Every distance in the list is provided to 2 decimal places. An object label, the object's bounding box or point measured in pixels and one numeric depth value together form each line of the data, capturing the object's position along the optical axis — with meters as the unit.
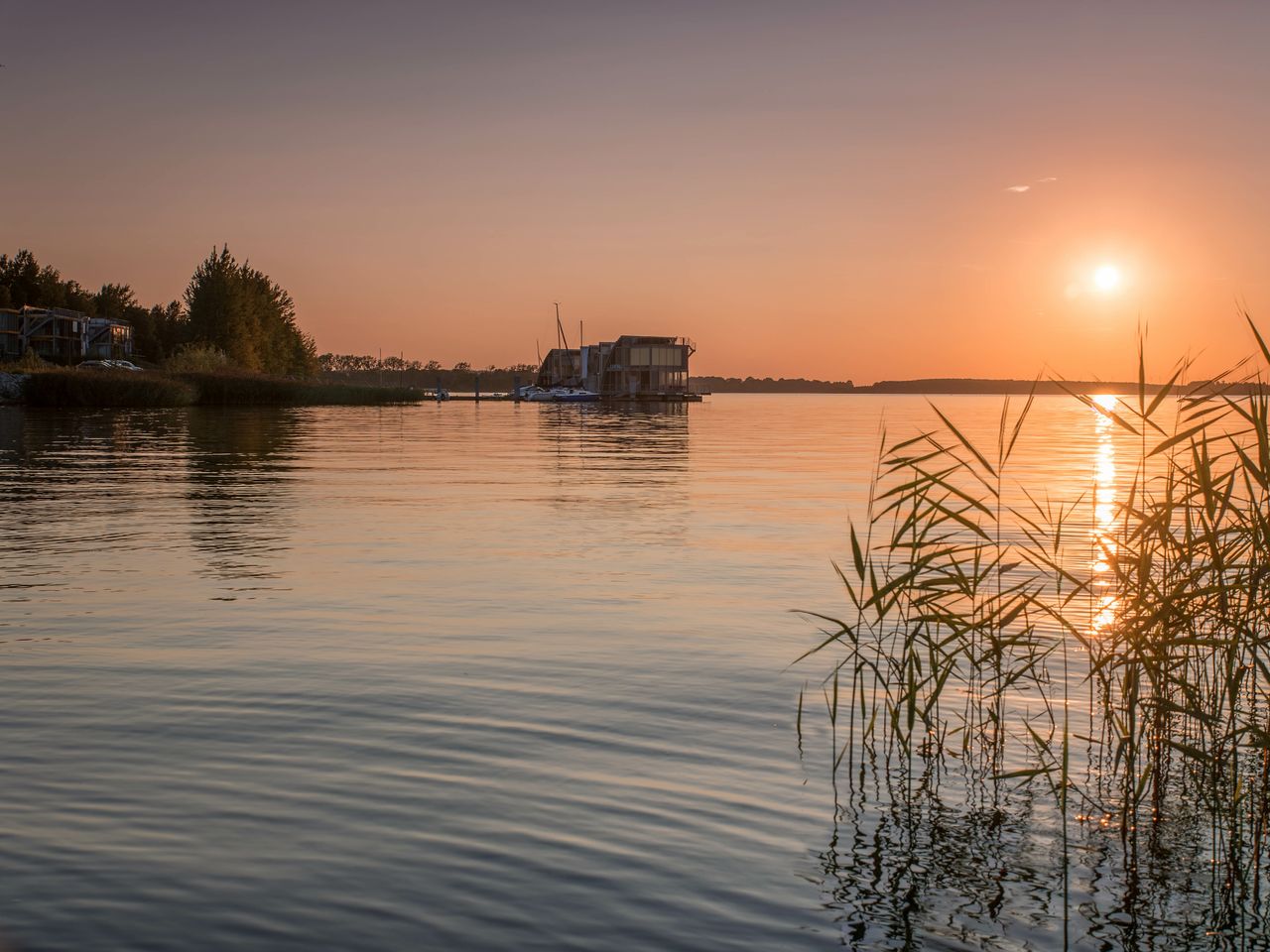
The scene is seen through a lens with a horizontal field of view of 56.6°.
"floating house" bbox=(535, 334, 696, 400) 176.75
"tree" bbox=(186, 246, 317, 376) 134.25
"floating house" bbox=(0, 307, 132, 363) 121.19
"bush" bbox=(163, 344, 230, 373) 107.89
